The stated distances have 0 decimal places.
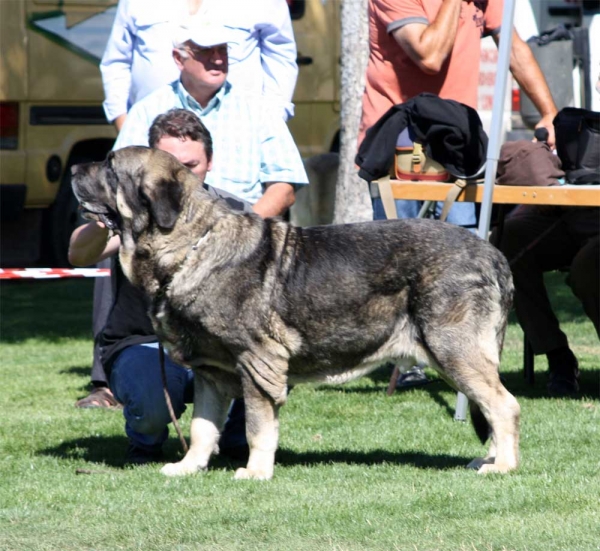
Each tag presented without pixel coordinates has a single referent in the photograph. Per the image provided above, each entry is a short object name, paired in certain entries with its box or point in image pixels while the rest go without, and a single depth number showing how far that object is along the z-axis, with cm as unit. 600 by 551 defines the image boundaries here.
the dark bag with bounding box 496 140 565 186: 1212
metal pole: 1199
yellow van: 2184
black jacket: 1232
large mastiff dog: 976
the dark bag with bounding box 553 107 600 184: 1230
